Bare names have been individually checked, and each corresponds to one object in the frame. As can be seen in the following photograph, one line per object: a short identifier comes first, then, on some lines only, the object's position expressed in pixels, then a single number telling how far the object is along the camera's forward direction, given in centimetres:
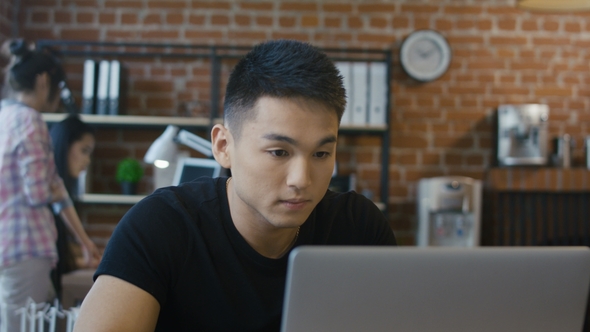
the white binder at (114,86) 353
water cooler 354
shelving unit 354
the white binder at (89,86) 352
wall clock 386
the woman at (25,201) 220
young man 102
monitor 261
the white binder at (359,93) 361
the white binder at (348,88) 358
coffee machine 361
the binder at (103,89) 354
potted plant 356
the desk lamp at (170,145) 232
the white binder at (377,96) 363
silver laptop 69
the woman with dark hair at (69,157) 254
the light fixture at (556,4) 234
